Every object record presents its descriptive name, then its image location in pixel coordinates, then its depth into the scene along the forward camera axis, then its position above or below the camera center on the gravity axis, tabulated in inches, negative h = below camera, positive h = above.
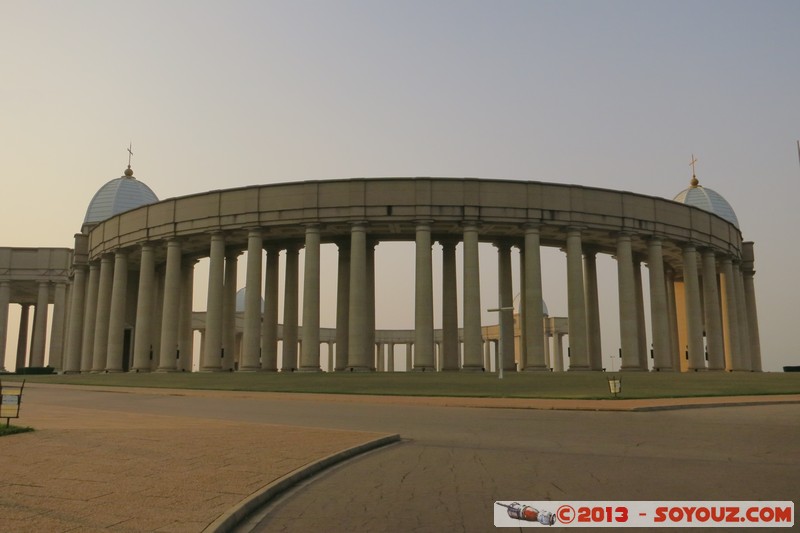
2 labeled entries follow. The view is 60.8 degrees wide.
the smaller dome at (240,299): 4019.7 +410.6
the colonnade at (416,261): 2047.2 +363.5
